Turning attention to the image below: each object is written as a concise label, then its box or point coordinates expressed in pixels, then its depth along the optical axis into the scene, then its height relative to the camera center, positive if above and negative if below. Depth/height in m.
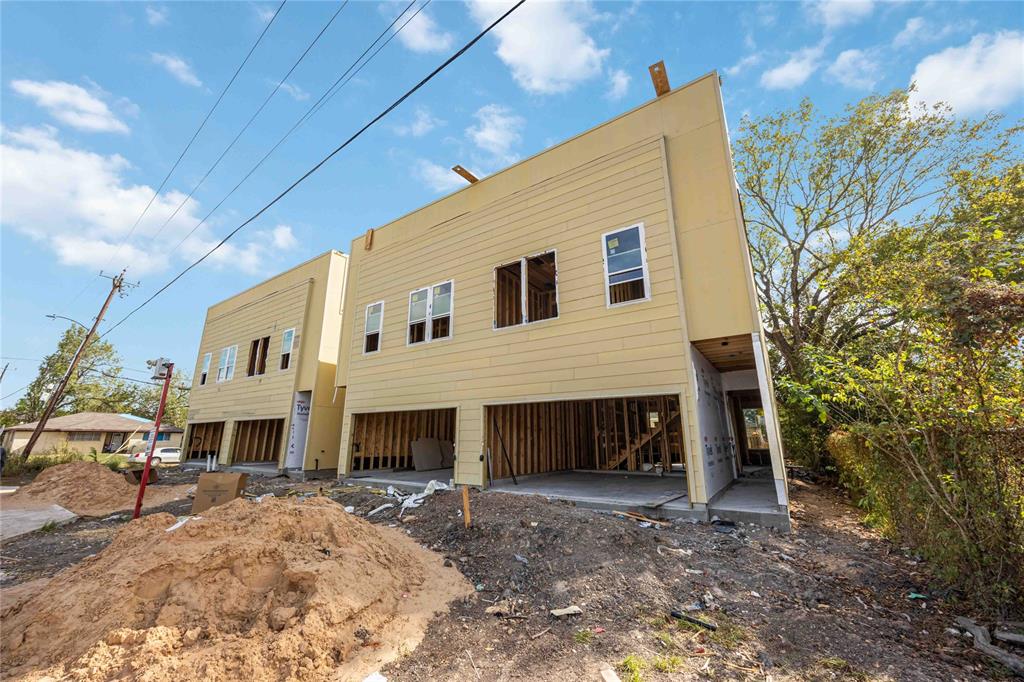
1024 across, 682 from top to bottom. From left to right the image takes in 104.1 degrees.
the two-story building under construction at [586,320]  7.06 +2.41
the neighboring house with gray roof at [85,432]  28.09 +0.23
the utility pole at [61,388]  16.98 +1.96
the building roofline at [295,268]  15.48 +6.77
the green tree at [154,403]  43.06 +3.45
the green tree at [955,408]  3.35 +0.26
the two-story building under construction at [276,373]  14.36 +2.48
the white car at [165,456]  26.42 -1.36
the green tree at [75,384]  34.38 +4.55
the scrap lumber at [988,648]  2.88 -1.58
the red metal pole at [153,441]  7.57 -0.11
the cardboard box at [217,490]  8.06 -1.08
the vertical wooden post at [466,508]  5.86 -1.05
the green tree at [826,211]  11.95 +7.66
